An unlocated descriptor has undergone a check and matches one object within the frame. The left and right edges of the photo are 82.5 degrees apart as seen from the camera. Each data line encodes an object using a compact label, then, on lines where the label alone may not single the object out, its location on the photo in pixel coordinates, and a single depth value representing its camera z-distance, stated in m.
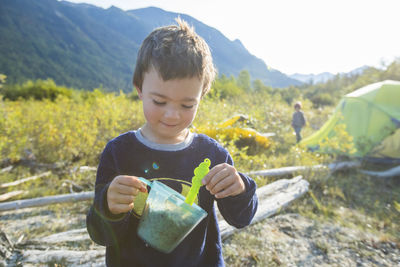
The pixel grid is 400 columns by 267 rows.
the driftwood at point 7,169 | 3.41
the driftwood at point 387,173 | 4.11
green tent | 4.56
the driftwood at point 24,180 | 3.01
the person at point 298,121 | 6.66
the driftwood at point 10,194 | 2.72
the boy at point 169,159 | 0.93
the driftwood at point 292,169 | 3.57
